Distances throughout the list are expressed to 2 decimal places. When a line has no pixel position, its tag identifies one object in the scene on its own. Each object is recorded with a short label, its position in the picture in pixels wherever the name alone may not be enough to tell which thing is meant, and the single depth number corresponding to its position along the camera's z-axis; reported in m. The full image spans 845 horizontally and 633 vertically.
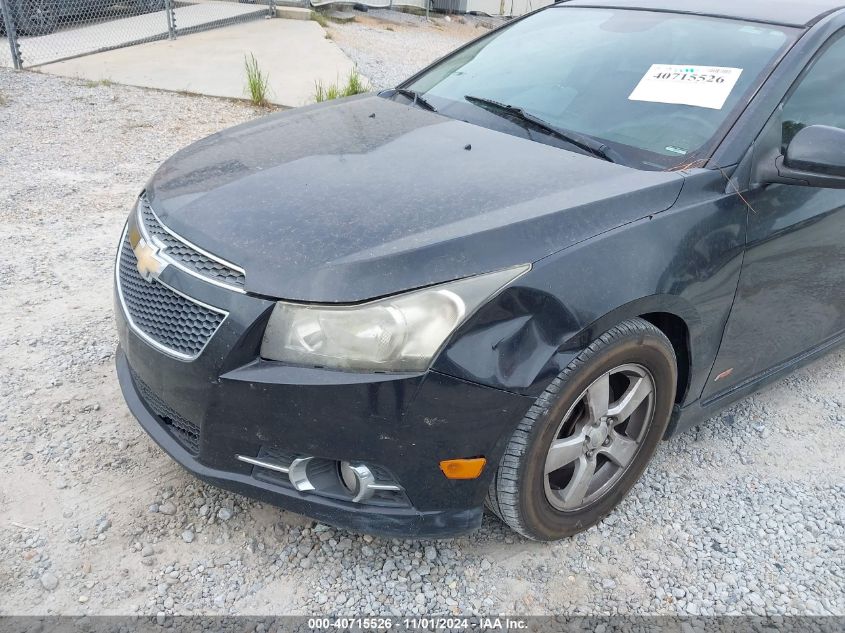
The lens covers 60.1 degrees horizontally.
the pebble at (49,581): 2.16
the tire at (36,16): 9.42
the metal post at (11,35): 7.77
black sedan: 1.92
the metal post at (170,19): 9.77
